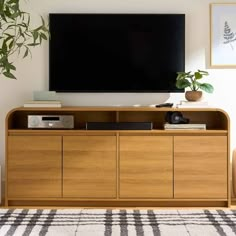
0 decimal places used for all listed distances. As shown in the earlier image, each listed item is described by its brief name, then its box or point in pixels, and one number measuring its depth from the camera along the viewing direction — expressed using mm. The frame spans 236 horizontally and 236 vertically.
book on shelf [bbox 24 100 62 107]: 3775
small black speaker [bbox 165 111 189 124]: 3795
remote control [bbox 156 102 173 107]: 3840
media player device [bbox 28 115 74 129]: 3775
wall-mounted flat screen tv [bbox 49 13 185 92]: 3975
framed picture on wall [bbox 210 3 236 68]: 4000
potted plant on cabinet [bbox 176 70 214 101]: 3830
